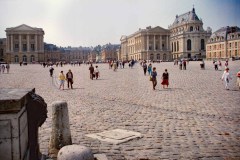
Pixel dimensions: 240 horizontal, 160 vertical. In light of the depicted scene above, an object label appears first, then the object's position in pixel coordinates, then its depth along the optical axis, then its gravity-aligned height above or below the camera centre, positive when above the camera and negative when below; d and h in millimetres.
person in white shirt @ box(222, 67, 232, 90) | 16797 -403
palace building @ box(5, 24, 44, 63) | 112250 +9935
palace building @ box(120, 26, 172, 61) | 115250 +9429
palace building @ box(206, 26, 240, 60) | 78562 +6774
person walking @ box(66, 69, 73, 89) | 19244 -403
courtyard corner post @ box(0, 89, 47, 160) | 3666 -650
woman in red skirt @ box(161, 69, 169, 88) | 17798 -519
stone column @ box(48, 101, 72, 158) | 5715 -1035
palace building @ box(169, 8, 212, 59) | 111375 +11366
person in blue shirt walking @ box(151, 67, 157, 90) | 17480 -452
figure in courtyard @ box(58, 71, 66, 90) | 18547 -499
